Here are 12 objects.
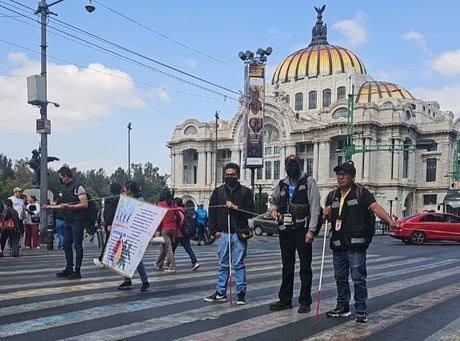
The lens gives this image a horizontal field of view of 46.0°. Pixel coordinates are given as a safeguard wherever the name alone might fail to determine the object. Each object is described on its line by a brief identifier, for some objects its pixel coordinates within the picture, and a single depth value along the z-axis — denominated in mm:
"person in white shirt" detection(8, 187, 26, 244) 15453
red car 25094
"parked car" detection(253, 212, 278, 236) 34750
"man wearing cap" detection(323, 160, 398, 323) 6156
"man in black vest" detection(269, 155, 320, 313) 6648
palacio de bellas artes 73375
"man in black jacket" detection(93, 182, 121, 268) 8680
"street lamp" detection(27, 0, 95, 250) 18188
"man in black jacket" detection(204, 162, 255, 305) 7227
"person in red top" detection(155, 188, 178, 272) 10938
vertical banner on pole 40500
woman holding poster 8094
